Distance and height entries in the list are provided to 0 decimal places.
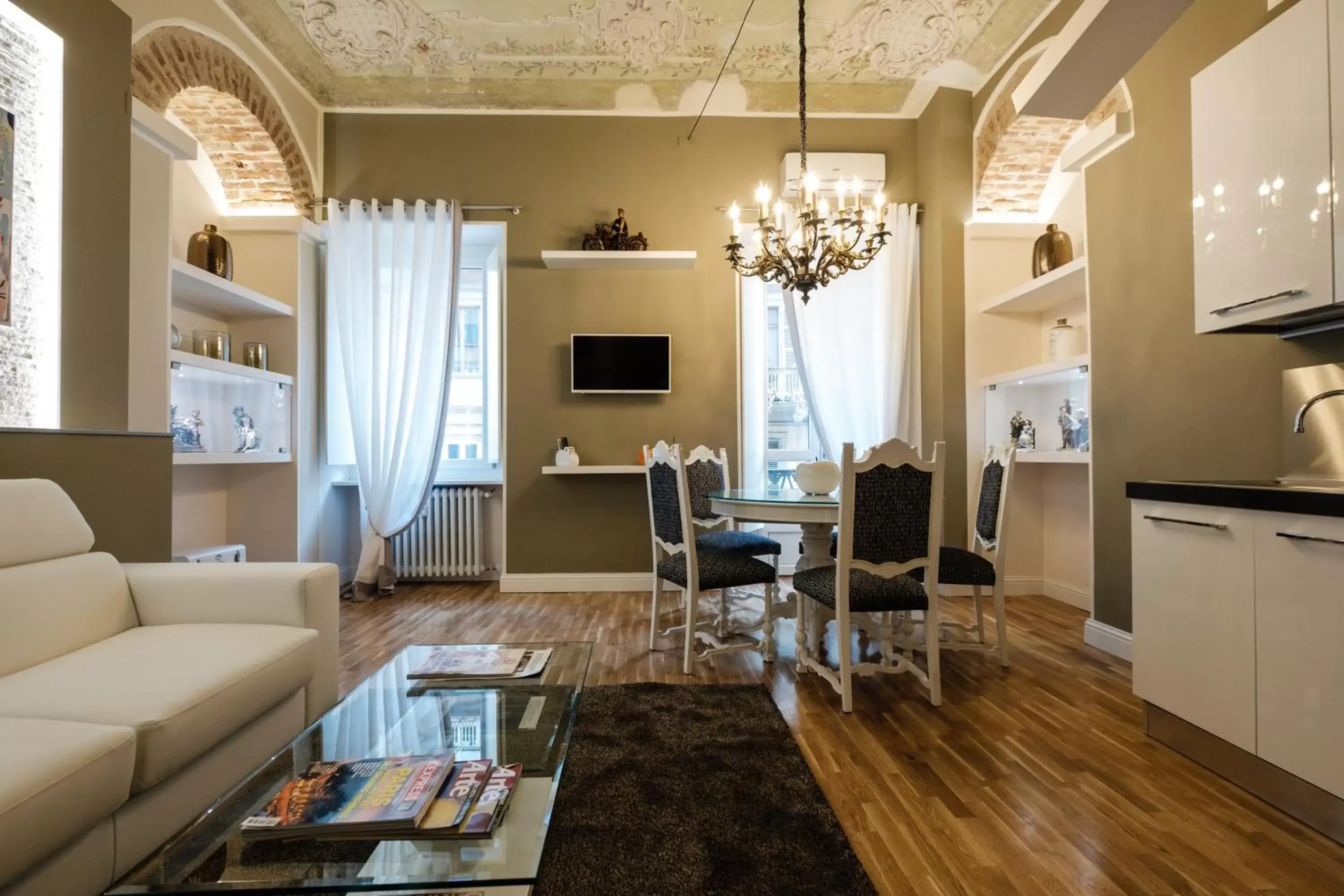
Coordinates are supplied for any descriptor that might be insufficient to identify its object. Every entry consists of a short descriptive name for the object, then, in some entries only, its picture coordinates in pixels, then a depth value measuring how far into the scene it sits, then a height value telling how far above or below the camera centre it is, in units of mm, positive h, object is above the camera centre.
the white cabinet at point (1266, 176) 1875 +850
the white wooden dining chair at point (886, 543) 2498 -332
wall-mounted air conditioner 4801 +2072
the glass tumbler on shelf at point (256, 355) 4176 +638
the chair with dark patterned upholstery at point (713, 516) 3527 -342
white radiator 4992 -616
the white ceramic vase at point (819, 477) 3270 -102
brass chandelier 3098 +1025
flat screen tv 4793 +651
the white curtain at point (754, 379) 4988 +572
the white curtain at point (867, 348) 4758 +775
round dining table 2791 -237
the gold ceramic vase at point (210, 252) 3826 +1182
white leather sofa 1170 -514
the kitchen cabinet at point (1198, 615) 1860 -484
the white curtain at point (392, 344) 4684 +797
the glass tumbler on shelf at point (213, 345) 3789 +648
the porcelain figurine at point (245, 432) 4043 +155
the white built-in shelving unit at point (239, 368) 3252 +500
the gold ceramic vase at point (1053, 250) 4016 +1236
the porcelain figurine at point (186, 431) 3488 +140
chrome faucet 1927 +124
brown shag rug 1501 -946
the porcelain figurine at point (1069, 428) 3971 +159
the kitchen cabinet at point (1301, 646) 1605 -482
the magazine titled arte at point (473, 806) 1040 -575
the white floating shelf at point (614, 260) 4621 +1374
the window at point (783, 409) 5133 +360
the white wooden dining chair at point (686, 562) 2982 -494
